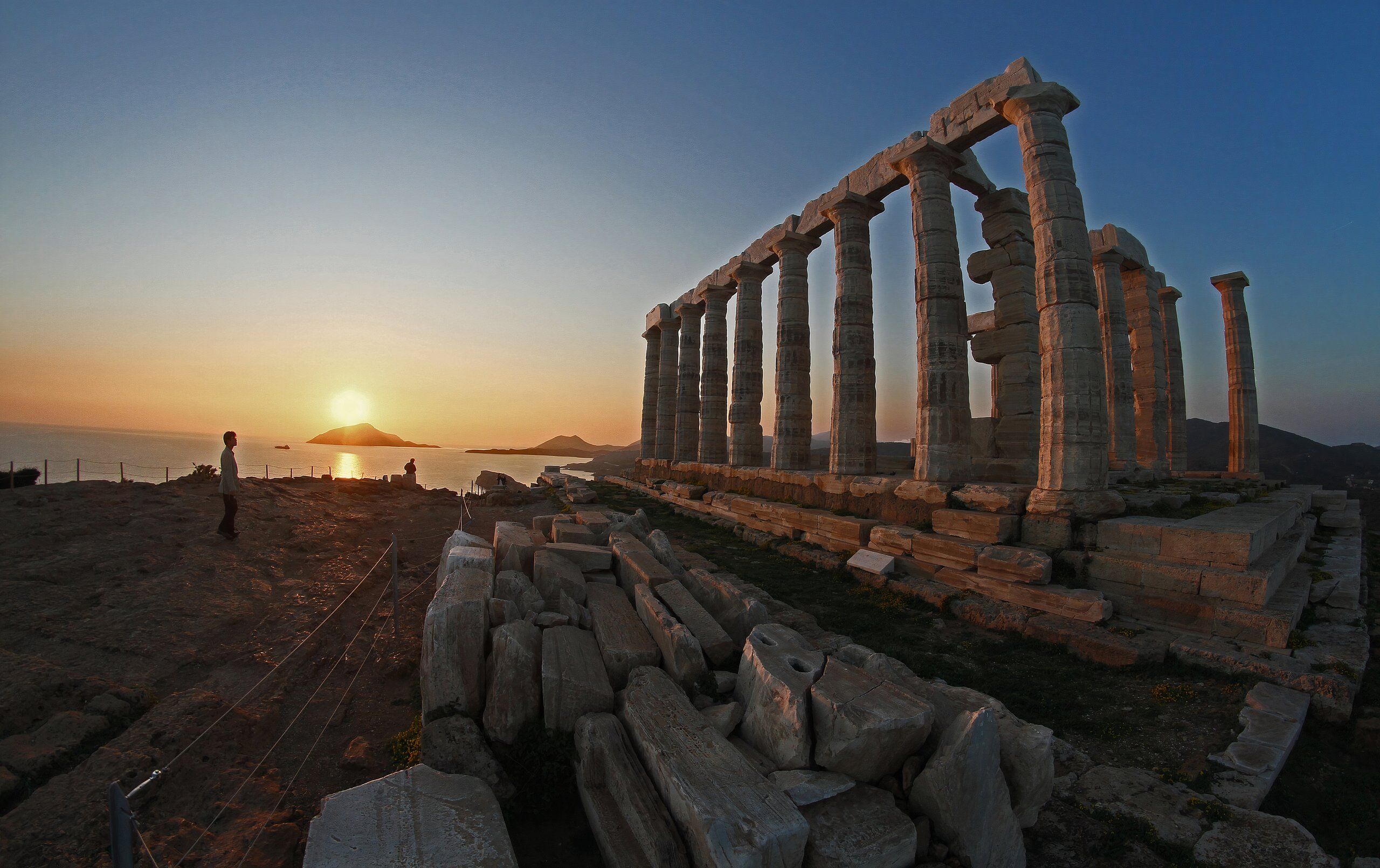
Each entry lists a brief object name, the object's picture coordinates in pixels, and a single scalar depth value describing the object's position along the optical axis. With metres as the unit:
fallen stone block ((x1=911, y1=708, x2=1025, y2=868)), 3.27
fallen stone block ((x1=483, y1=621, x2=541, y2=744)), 4.18
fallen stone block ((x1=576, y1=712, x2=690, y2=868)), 3.06
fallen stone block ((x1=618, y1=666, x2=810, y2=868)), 2.76
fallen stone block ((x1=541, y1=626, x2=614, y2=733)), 4.20
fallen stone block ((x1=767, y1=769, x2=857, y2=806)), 3.24
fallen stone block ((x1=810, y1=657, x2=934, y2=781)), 3.41
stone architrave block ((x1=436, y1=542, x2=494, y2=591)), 6.29
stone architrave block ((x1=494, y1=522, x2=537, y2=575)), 6.94
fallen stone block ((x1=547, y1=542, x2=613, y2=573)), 7.32
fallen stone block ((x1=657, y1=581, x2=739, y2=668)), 5.11
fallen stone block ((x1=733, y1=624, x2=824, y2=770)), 3.62
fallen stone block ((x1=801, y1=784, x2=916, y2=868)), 2.97
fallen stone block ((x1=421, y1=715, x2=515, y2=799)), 3.88
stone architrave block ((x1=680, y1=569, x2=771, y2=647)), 5.68
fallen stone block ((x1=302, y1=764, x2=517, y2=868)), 2.91
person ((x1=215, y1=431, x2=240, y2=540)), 10.56
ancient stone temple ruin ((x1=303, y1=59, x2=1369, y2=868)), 3.30
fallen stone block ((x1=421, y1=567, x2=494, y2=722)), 4.33
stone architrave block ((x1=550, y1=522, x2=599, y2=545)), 8.20
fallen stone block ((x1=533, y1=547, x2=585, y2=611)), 6.30
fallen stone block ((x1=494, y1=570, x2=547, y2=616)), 5.71
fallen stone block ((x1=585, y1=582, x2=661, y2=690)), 4.75
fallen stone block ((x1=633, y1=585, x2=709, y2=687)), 4.62
